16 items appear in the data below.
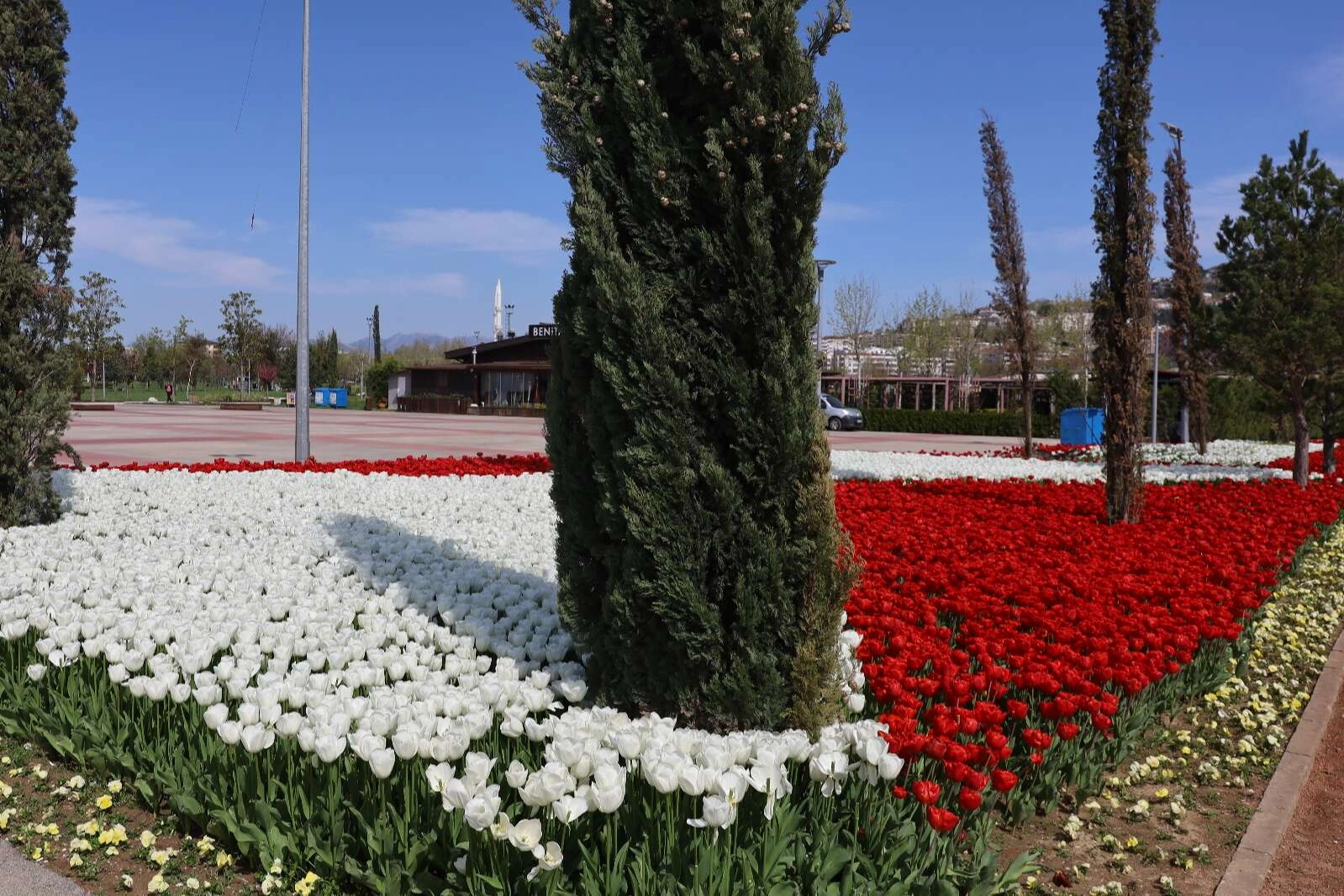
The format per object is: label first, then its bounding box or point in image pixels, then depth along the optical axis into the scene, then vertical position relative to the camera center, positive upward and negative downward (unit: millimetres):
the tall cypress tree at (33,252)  7250 +1266
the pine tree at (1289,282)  12406 +1852
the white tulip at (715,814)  2385 -997
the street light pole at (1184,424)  22625 -74
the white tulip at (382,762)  2701 -988
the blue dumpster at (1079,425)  22859 -147
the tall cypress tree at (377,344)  83375 +6173
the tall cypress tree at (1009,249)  19922 +3580
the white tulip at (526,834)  2383 -1058
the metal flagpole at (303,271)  14328 +2179
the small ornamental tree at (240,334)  67312 +5626
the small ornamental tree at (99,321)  48750 +4808
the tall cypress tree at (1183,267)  19297 +3117
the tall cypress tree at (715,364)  3357 +189
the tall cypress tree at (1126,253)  8508 +1516
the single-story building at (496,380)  50000 +1935
